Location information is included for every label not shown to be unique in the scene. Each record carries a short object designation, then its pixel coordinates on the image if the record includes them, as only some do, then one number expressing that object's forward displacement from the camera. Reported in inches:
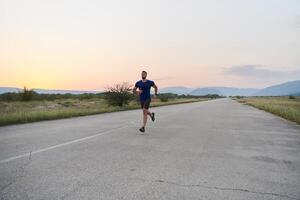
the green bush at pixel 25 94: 2288.4
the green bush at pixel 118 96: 1370.6
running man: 478.9
